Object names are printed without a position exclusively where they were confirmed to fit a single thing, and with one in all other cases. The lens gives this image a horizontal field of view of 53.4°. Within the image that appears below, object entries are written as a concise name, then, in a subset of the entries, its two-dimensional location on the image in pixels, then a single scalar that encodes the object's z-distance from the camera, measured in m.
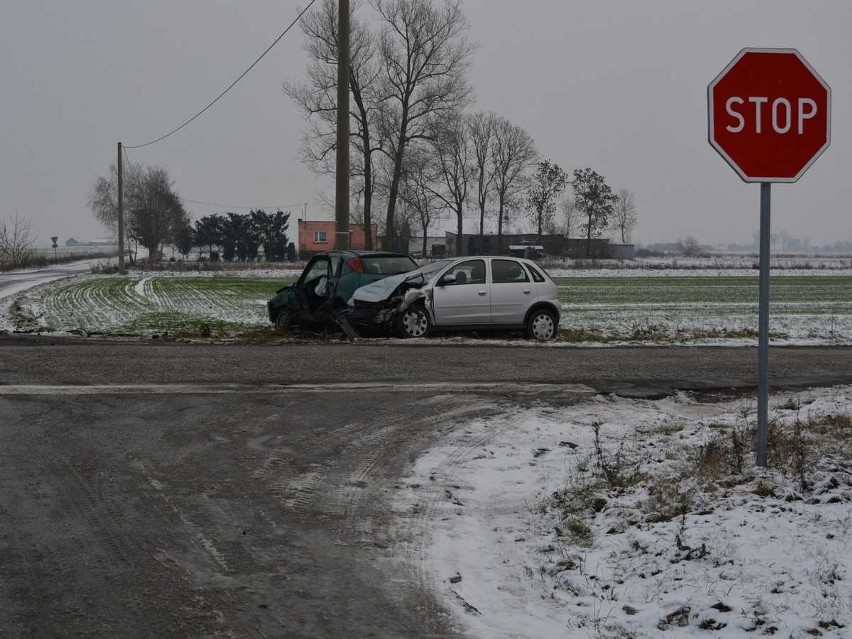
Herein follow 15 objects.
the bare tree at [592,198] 94.12
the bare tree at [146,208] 89.25
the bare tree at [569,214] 96.19
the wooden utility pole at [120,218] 53.51
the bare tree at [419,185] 53.50
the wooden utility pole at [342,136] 18.45
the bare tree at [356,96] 46.47
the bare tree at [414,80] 51.31
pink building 98.88
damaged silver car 14.87
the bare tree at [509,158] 85.31
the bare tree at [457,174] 75.94
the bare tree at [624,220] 124.38
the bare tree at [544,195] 90.69
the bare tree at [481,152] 85.88
